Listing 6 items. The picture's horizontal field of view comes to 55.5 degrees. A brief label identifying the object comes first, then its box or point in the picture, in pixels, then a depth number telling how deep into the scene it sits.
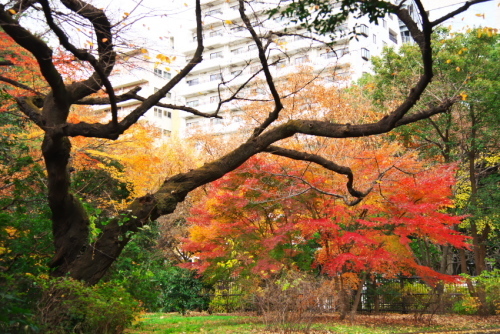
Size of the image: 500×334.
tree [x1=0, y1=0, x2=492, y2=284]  5.71
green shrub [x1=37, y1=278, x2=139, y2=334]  5.90
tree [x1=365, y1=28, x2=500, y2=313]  15.60
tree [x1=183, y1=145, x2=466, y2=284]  11.90
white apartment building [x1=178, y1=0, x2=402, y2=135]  31.48
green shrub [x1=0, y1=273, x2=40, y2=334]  3.72
